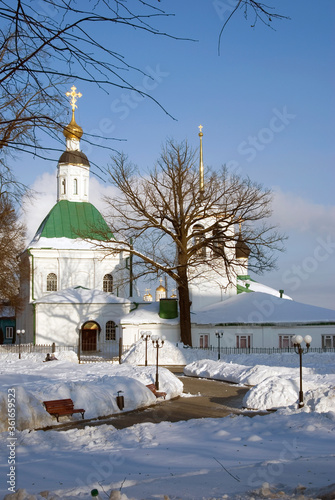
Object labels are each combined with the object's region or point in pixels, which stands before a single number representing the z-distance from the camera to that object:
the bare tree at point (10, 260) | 38.18
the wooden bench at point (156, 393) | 17.70
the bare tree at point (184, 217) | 32.50
